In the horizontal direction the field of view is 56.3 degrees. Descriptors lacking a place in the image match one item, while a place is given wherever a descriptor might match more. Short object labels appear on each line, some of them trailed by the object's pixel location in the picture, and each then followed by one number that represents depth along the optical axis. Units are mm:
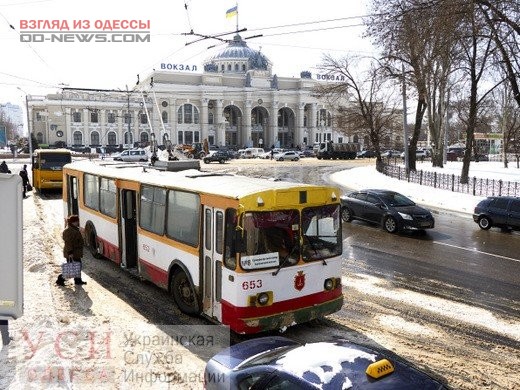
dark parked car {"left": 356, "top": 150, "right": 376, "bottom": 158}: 81750
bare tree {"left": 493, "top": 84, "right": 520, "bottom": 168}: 48825
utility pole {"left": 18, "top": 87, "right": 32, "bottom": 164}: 46147
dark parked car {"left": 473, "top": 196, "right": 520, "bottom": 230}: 17812
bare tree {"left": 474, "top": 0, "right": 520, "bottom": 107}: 21803
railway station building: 91312
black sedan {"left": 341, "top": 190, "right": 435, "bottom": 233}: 17016
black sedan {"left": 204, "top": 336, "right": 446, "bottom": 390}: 4309
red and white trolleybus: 7281
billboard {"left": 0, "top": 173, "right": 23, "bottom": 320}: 6184
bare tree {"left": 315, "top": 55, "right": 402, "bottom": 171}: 41594
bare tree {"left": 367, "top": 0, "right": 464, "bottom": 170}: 21344
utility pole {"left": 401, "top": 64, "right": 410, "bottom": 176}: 35531
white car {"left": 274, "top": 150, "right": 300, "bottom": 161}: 66500
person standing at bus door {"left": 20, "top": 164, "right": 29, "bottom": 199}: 25653
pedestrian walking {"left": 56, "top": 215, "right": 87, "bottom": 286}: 10305
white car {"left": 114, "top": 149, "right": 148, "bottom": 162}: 50375
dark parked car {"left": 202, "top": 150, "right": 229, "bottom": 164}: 58594
